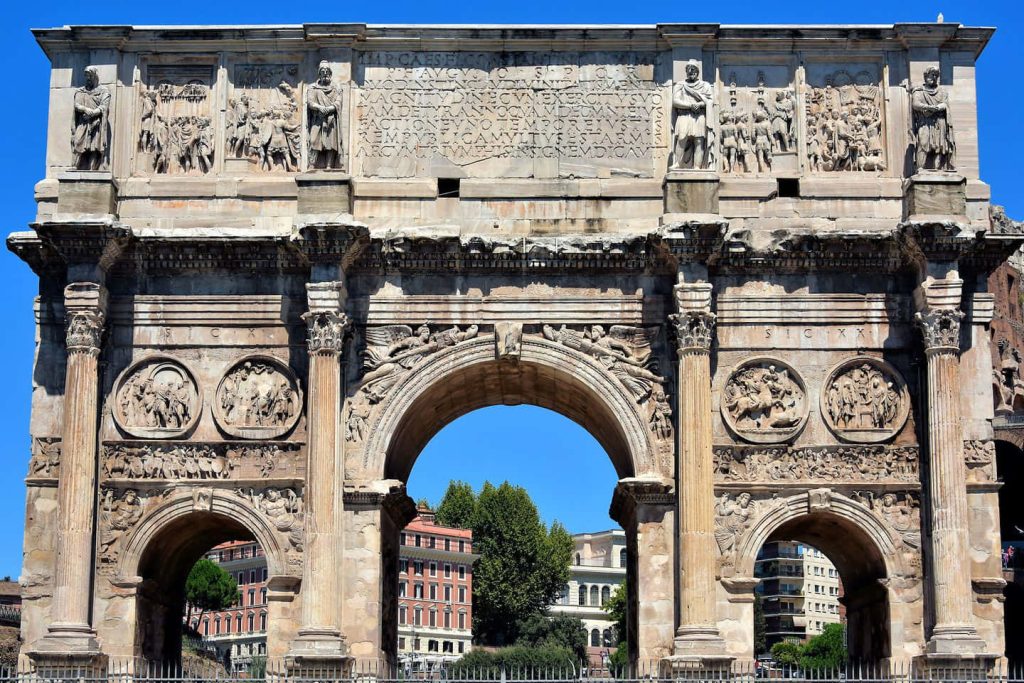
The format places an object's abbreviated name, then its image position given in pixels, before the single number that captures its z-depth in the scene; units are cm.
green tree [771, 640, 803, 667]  7731
